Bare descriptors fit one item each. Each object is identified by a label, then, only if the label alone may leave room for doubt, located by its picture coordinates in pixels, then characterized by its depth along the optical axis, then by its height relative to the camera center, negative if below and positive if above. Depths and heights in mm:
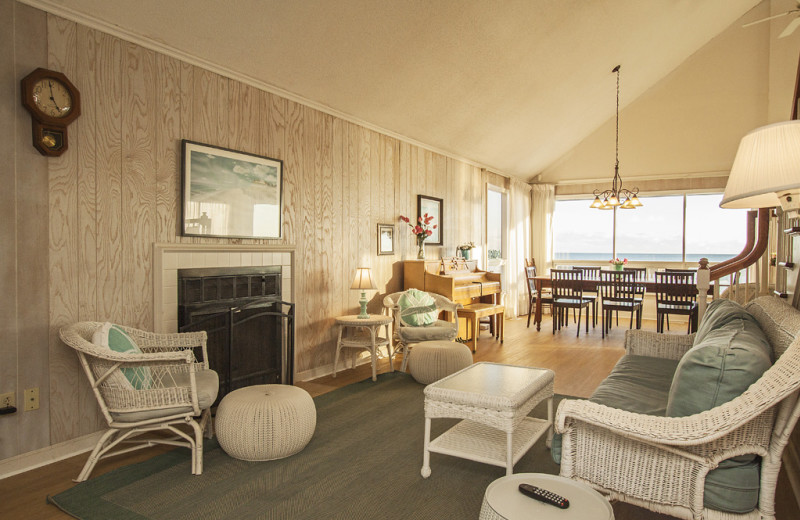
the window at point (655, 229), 7988 +461
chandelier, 6438 +693
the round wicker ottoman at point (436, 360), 4016 -855
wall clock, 2523 +763
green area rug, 2164 -1108
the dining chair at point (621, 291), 6566 -472
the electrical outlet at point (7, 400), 2496 -743
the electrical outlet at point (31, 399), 2587 -764
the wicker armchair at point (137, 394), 2402 -706
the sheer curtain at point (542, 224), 8898 +567
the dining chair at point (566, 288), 6738 -454
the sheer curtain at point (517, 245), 8266 +173
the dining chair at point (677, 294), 6117 -478
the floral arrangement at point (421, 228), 5625 +299
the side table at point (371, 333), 4305 -689
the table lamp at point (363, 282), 4402 -245
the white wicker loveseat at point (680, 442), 1466 -620
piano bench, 5645 -675
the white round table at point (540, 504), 1432 -741
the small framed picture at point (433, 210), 5848 +537
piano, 5438 -287
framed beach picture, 3350 +438
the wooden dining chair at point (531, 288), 7570 -502
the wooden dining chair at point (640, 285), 6600 -381
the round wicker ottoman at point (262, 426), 2594 -905
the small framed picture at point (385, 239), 5219 +163
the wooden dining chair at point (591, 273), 6937 -243
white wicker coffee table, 2348 -770
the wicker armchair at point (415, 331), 4535 -696
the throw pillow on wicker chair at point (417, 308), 4762 -515
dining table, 6527 -400
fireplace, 3393 -479
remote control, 1464 -721
